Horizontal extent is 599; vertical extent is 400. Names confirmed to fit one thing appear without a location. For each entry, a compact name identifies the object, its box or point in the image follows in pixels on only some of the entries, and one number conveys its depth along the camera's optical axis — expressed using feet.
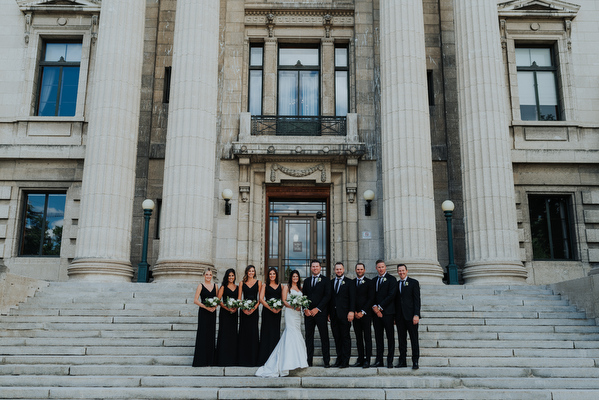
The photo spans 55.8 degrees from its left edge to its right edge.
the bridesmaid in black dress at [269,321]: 37.11
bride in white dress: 34.96
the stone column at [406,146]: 57.41
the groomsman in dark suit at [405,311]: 36.94
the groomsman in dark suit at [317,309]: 37.06
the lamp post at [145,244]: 61.77
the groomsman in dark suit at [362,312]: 37.47
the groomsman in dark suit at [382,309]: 37.40
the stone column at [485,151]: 57.72
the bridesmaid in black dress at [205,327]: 36.63
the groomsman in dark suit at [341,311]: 37.17
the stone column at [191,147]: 58.54
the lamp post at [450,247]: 61.52
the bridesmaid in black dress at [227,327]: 37.01
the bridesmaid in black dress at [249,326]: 37.17
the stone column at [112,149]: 58.08
